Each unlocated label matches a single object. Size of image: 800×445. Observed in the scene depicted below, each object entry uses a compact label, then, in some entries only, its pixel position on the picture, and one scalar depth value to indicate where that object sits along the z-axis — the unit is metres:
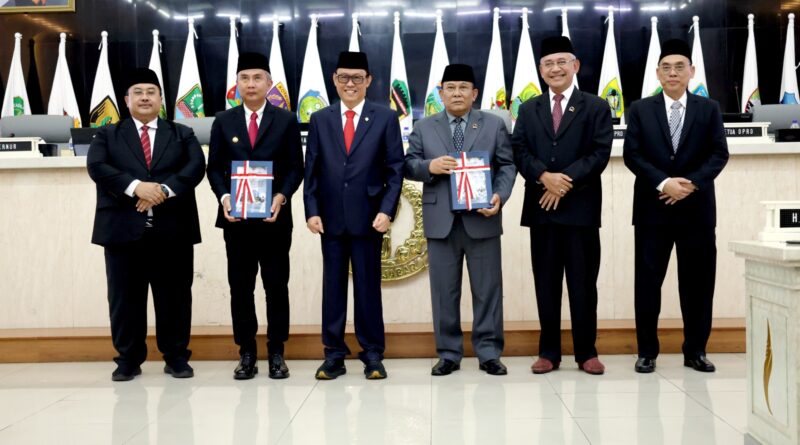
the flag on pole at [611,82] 8.31
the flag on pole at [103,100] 8.45
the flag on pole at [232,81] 8.25
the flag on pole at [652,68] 8.21
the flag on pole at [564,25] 8.56
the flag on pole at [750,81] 8.35
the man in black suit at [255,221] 3.77
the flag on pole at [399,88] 8.45
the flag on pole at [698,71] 7.76
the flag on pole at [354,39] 8.50
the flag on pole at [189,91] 8.44
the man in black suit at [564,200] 3.74
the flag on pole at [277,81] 8.33
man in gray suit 3.82
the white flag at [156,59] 8.58
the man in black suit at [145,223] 3.77
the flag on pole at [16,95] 8.53
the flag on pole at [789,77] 8.30
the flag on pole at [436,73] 8.16
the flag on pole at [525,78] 8.27
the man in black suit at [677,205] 3.72
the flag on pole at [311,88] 8.34
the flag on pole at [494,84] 8.34
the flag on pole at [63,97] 8.56
